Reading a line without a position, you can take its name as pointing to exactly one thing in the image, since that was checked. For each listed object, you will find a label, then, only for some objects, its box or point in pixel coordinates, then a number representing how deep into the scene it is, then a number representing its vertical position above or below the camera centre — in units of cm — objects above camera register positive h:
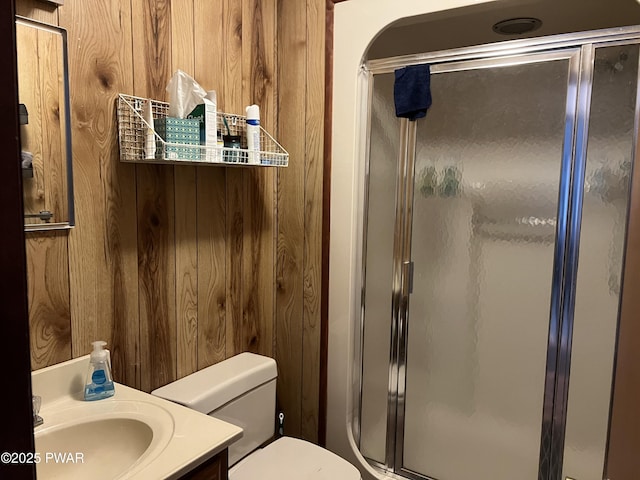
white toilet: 162 -82
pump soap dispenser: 137 -54
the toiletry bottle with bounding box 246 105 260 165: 171 +19
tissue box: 143 +15
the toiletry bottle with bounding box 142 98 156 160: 141 +12
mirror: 123 +15
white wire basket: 142 +12
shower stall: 175 -28
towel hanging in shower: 188 +39
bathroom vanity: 114 -61
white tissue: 149 +28
